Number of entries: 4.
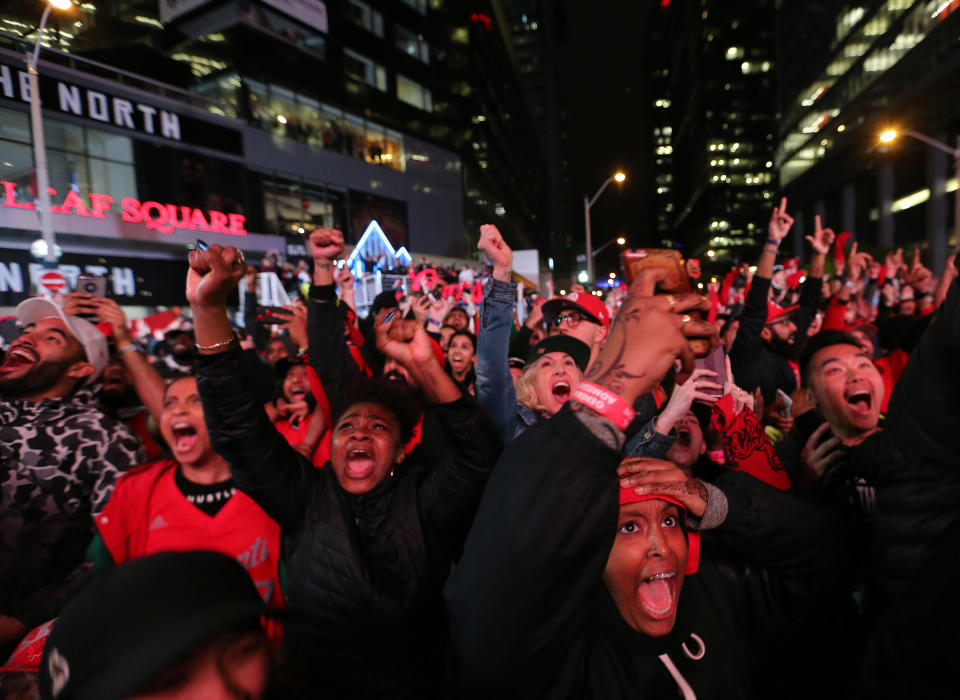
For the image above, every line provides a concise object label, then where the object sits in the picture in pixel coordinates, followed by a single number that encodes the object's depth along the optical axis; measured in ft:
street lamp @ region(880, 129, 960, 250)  49.91
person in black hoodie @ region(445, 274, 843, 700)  2.97
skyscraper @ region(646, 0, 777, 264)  330.54
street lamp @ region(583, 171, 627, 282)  61.58
